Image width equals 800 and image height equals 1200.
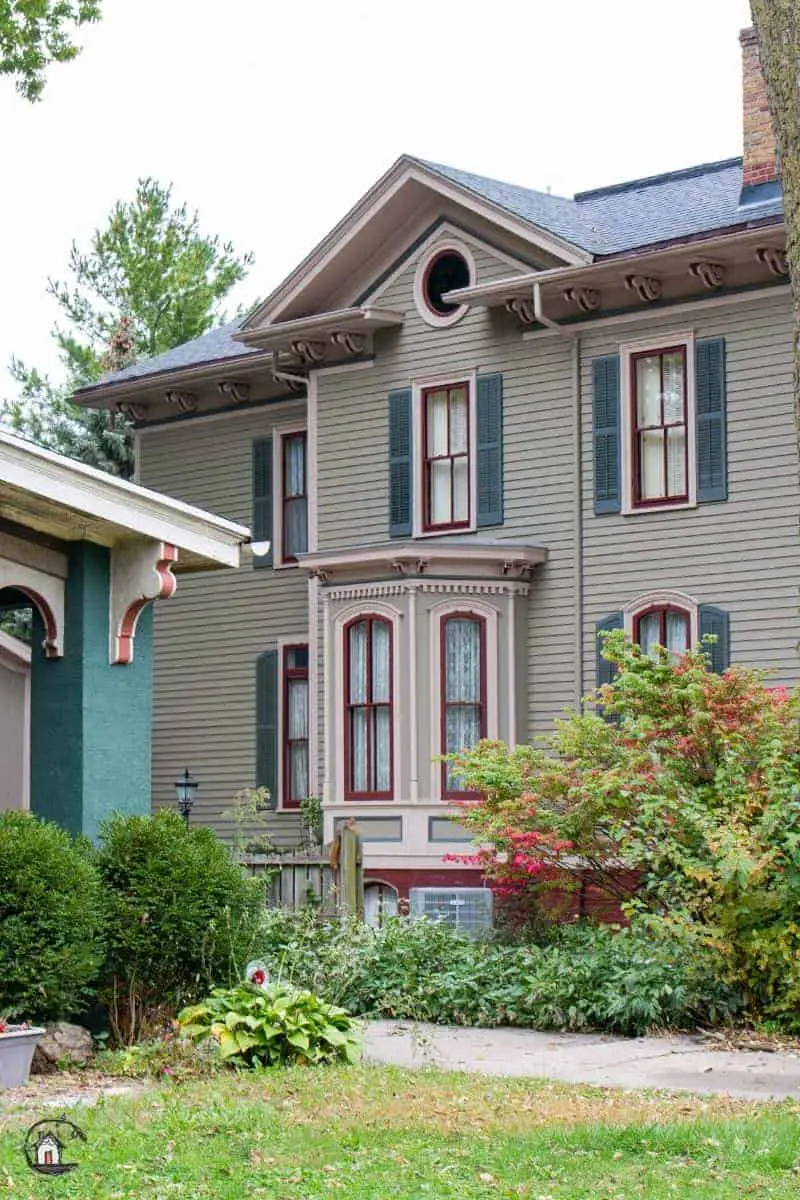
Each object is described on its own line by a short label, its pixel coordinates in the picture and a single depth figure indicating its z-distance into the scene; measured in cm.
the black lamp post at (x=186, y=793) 2384
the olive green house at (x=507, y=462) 2034
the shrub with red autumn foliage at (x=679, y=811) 1208
